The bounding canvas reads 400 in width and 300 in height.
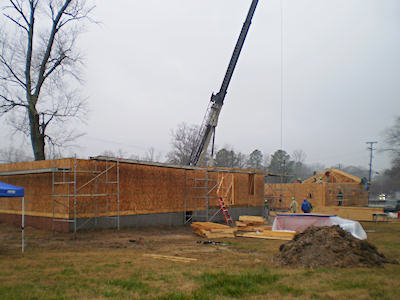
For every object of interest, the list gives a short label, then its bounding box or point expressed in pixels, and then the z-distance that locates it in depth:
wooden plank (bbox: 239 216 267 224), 20.03
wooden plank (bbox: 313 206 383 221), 25.11
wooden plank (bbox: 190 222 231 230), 17.94
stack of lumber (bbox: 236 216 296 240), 15.97
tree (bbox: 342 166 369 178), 107.34
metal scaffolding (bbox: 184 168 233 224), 22.12
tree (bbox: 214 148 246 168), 65.74
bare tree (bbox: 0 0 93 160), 21.52
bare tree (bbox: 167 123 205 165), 56.84
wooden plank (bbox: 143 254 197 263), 10.45
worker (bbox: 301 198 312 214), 20.47
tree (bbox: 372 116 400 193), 52.88
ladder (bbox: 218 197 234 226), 22.23
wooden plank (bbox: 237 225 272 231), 19.07
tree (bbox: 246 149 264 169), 81.62
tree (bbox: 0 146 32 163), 71.56
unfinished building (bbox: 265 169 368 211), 32.81
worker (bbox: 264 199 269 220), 28.14
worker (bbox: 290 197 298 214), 22.58
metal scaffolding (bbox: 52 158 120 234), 15.70
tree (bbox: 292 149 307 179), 86.11
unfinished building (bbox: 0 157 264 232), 16.03
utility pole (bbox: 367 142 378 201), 65.25
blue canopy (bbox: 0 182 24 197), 10.70
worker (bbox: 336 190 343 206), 32.71
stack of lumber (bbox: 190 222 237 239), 17.41
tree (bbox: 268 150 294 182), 71.62
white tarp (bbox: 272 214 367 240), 14.63
